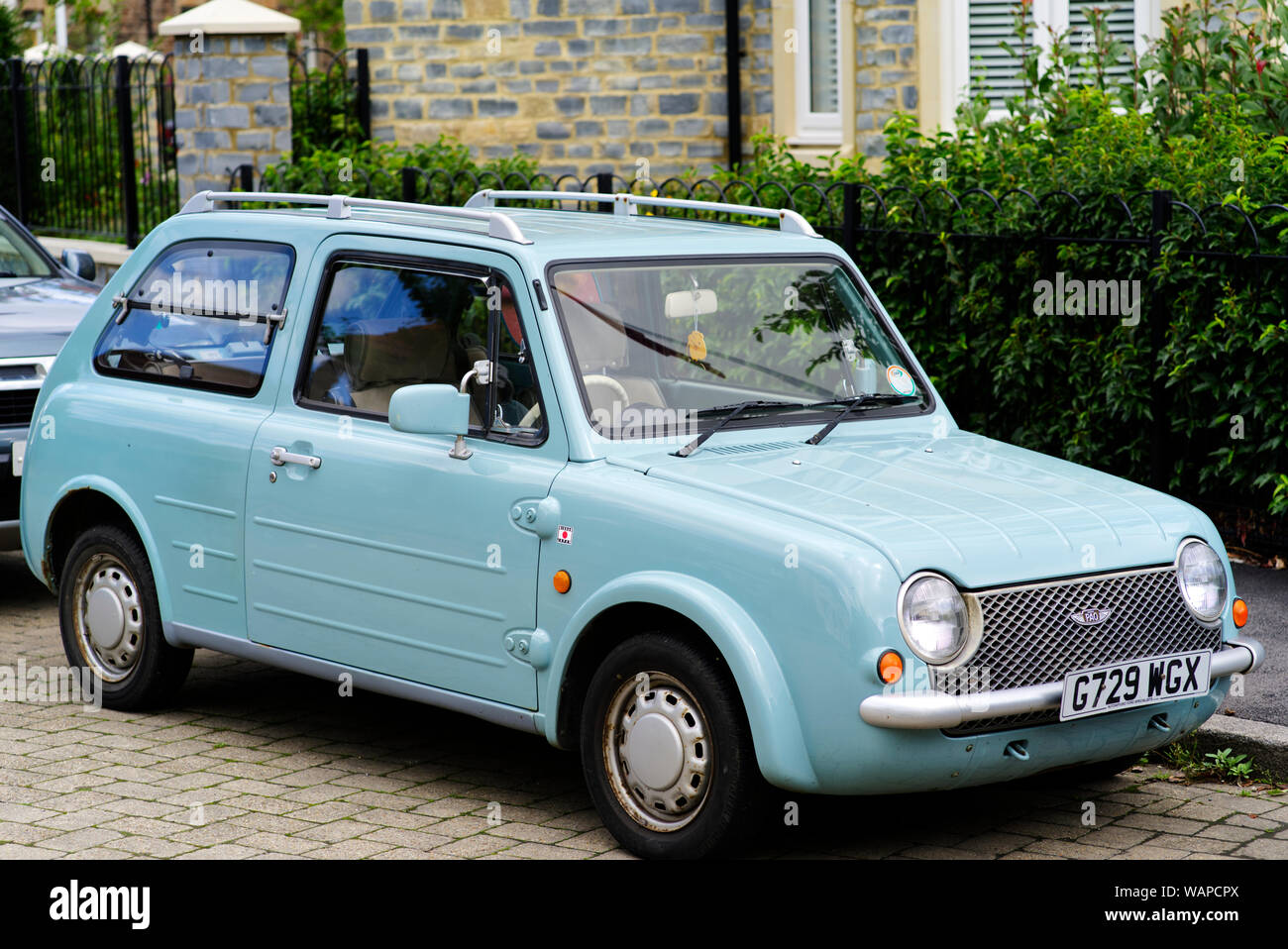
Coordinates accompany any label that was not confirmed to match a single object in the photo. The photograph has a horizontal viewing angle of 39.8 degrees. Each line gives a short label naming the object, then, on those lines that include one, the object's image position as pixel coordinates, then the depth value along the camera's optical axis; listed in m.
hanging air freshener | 5.79
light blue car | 4.81
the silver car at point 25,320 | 8.39
